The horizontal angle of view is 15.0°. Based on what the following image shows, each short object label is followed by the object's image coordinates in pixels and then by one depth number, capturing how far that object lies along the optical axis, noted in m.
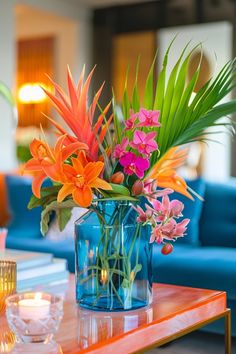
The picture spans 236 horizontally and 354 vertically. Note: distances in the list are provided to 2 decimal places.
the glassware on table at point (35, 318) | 1.55
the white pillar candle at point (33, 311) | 1.55
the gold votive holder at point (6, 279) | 1.80
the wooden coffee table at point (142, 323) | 1.59
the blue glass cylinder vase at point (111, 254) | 1.74
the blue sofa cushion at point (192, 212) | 3.30
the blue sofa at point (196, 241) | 2.70
